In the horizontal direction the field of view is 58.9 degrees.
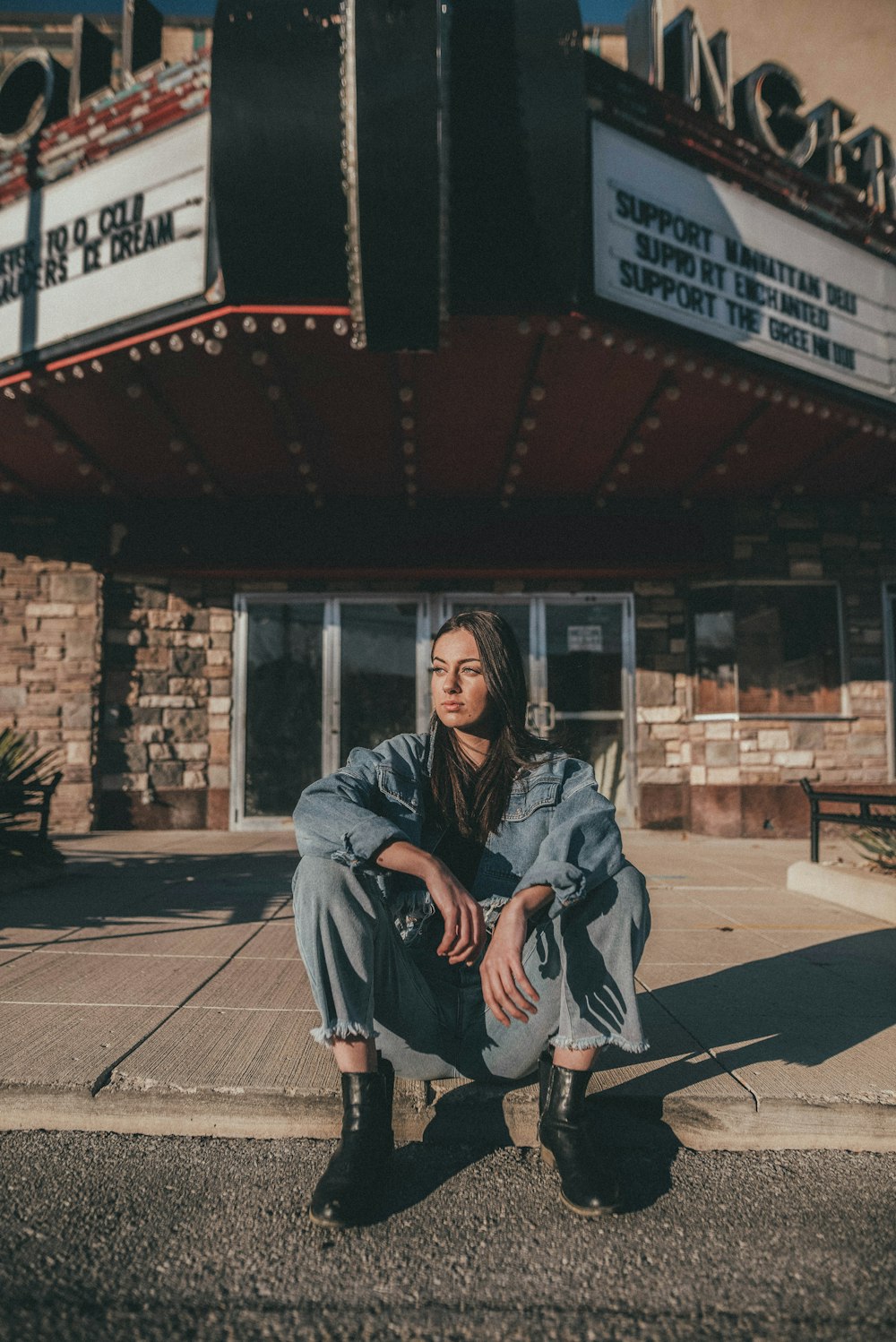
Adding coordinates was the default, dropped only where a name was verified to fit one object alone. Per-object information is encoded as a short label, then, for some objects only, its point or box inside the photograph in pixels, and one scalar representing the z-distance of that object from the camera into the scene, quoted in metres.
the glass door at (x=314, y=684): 9.41
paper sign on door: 9.57
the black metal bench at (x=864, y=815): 5.54
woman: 1.86
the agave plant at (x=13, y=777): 5.71
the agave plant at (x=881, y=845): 5.64
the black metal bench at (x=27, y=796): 5.71
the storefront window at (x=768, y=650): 9.22
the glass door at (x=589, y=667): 9.50
